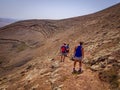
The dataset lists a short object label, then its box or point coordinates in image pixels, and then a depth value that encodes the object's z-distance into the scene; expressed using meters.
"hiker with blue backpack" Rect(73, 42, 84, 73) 7.12
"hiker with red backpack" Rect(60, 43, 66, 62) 9.70
